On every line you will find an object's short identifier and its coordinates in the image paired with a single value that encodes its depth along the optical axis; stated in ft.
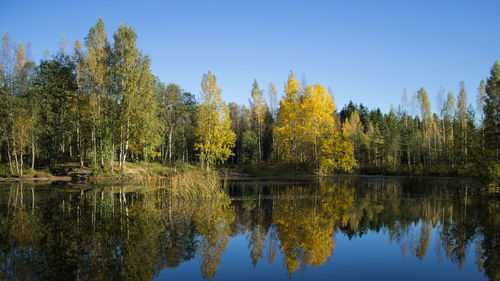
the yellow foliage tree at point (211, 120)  107.65
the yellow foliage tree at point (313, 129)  114.01
